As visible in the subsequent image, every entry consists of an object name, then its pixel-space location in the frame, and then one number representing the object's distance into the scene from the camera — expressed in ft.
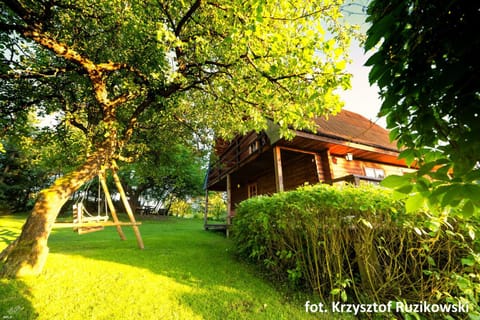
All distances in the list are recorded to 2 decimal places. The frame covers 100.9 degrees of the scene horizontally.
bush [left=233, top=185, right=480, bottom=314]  7.94
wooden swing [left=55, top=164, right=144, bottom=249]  17.89
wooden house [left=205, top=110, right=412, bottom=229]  22.40
